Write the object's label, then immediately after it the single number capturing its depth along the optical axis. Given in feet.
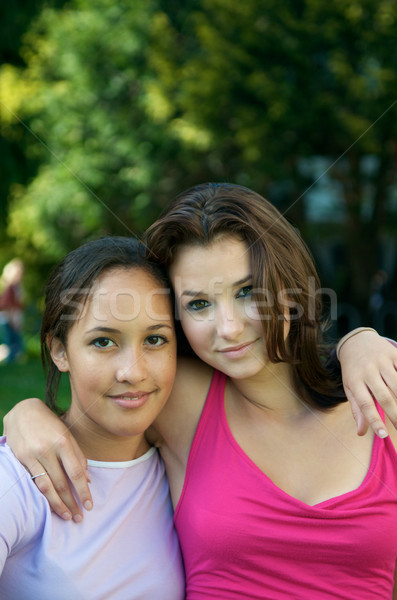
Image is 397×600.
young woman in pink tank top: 6.93
